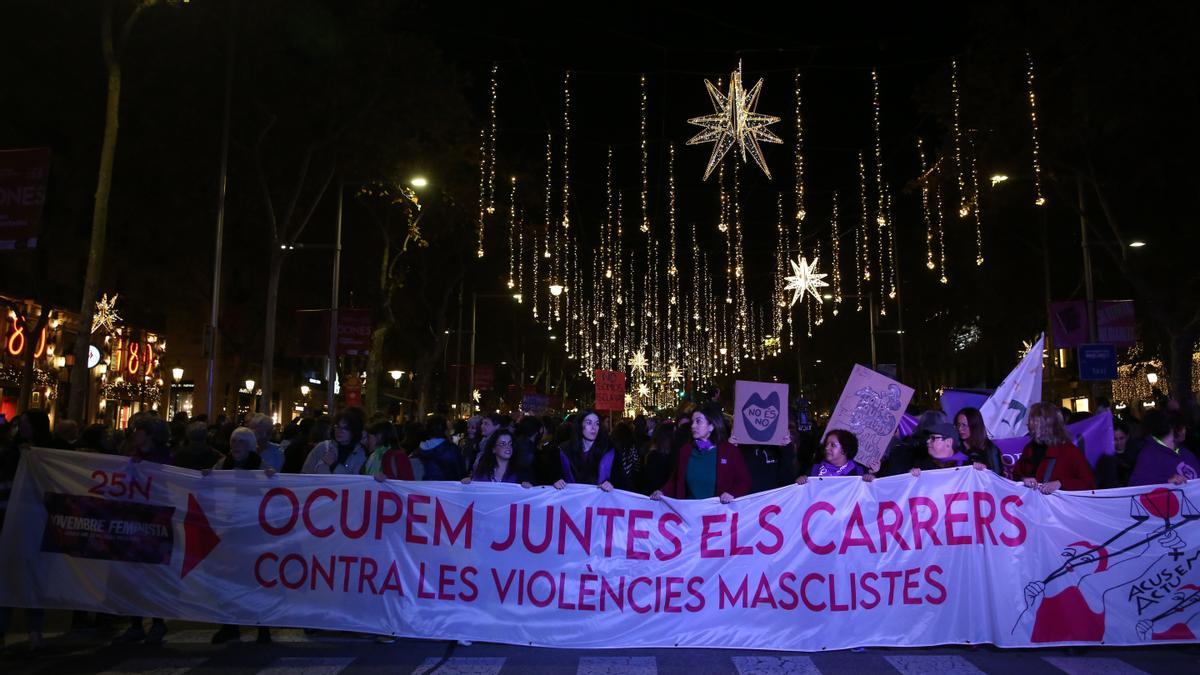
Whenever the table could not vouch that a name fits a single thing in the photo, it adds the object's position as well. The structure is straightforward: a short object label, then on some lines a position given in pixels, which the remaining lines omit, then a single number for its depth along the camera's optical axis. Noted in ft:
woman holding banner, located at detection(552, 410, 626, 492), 28.71
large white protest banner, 23.82
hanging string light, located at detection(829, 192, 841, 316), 103.40
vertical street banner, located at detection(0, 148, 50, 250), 42.78
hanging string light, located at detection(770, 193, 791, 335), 119.79
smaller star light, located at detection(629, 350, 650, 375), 183.85
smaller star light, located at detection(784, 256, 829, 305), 92.84
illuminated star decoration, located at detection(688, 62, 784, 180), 50.75
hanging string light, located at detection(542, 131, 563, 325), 109.91
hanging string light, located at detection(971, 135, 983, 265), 74.18
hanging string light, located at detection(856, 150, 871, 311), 142.12
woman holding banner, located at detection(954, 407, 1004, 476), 26.11
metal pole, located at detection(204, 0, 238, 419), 63.21
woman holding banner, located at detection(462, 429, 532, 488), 27.89
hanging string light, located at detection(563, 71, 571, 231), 80.47
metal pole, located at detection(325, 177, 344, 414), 85.92
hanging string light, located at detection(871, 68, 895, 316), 141.34
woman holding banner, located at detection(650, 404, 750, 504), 25.88
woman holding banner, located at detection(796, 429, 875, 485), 26.02
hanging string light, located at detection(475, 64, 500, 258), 93.43
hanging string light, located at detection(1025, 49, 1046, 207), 66.28
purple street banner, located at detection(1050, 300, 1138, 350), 76.69
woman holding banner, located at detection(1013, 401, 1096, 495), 24.77
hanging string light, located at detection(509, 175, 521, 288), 113.19
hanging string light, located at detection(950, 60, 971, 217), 70.38
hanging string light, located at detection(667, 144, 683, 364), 245.04
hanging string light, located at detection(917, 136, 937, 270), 84.15
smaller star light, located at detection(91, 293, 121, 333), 96.73
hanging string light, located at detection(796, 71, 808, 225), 66.80
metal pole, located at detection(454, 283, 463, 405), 131.44
